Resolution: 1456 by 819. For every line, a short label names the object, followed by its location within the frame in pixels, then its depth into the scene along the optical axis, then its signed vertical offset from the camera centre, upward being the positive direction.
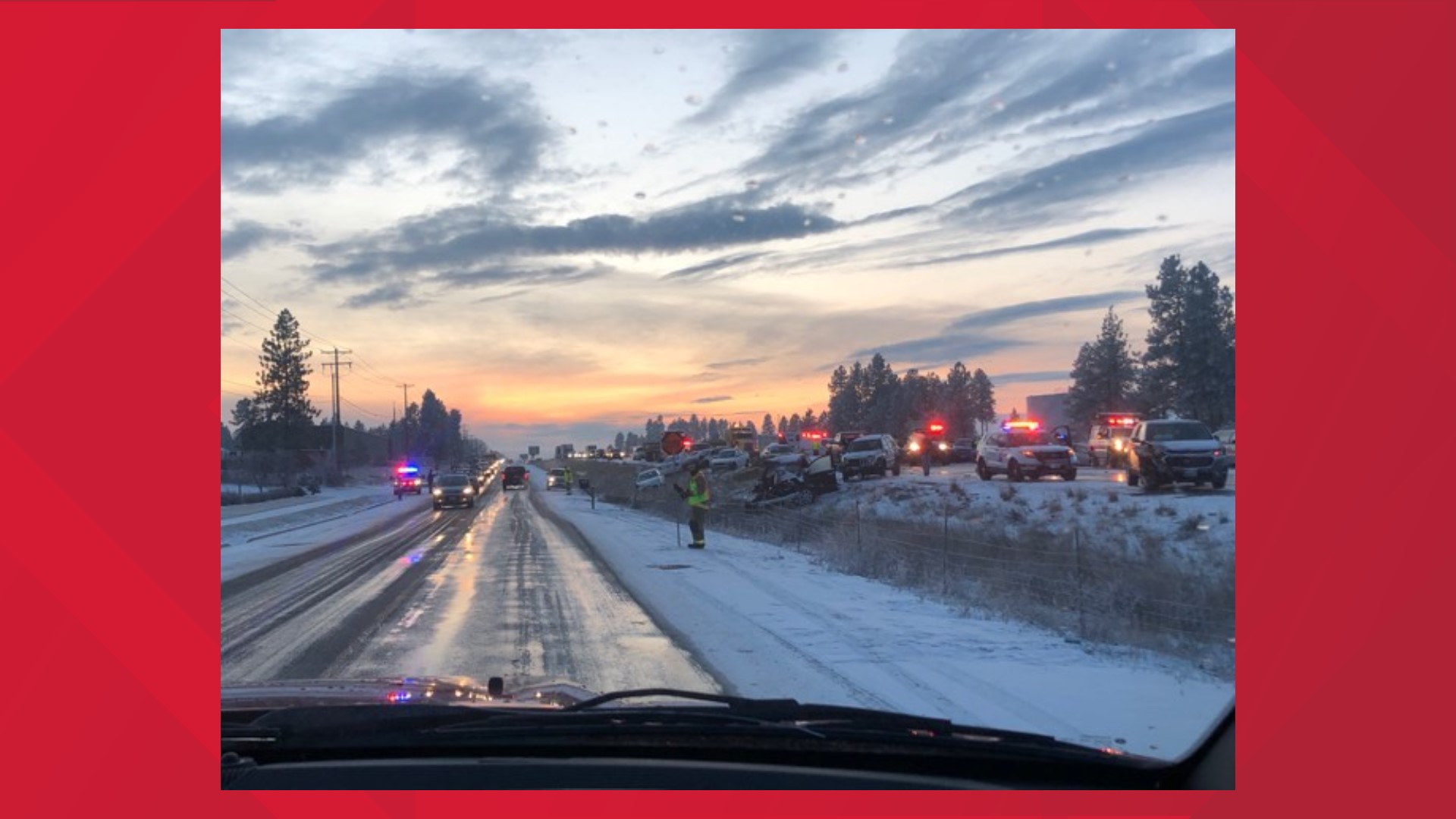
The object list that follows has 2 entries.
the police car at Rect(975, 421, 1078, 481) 31.44 -0.92
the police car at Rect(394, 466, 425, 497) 56.47 -2.76
